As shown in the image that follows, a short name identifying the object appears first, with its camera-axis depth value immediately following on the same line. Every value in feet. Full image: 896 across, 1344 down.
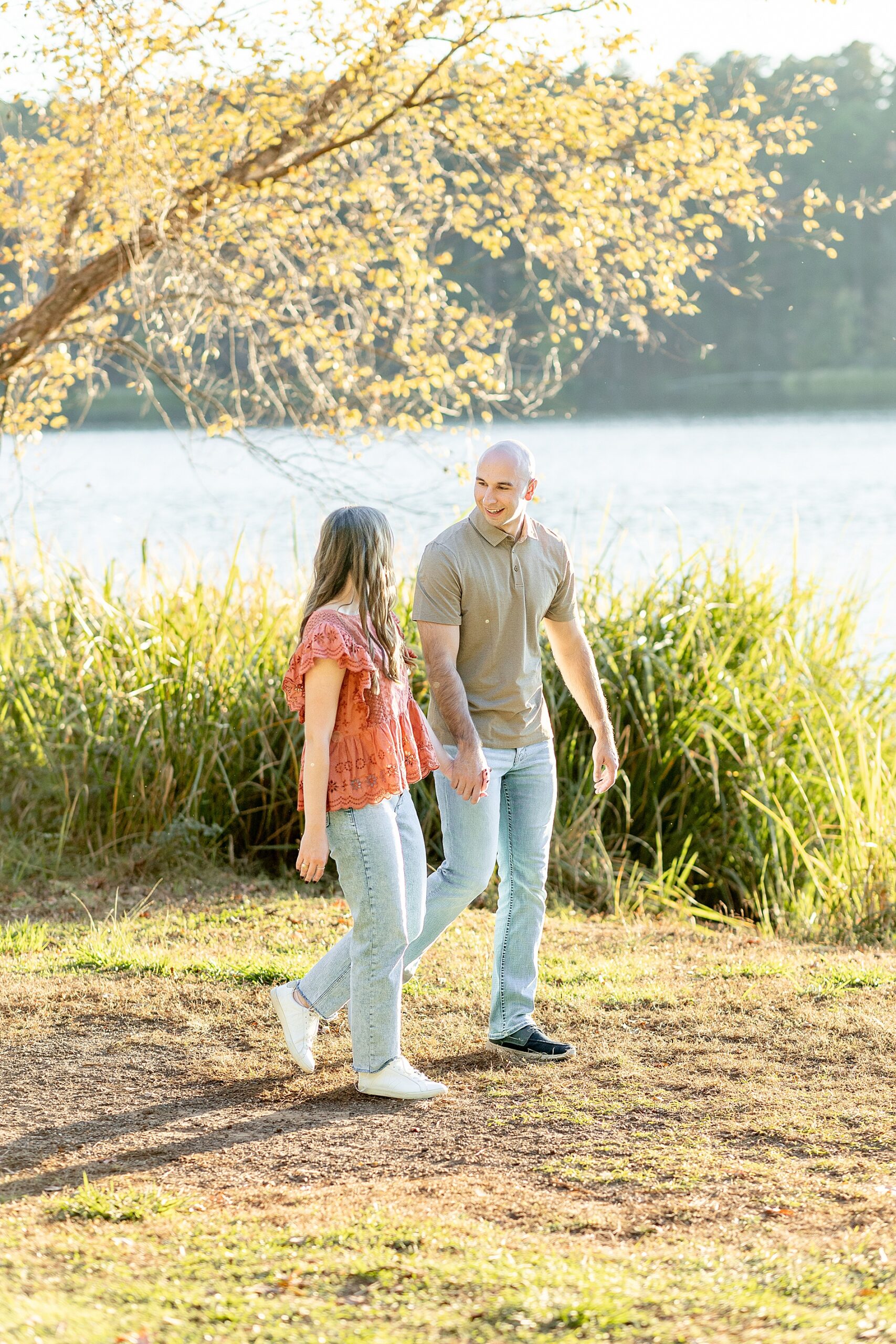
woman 24.95
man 27.07
